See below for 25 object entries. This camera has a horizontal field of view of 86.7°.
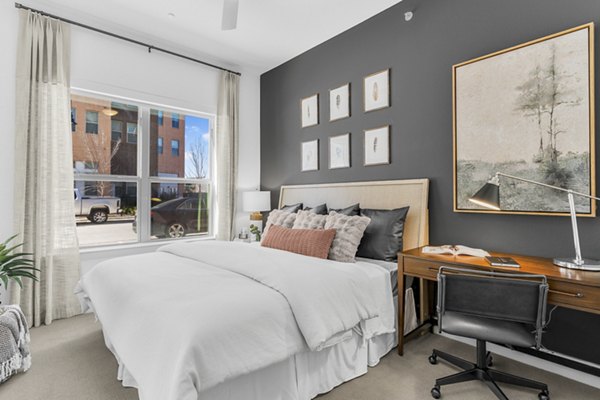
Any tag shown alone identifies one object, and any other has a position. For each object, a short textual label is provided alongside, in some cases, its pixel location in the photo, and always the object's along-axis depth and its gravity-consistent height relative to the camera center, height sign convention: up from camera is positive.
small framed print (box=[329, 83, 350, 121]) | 3.56 +1.14
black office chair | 1.64 -0.60
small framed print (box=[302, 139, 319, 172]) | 3.96 +0.58
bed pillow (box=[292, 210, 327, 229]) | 2.90 -0.18
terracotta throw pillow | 2.56 -0.33
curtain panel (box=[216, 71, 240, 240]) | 4.32 +0.62
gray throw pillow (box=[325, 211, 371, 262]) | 2.58 -0.28
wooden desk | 1.60 -0.43
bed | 1.38 -0.62
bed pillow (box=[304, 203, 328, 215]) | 3.44 -0.09
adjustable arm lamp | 1.82 -0.03
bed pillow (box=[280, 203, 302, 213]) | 3.67 -0.08
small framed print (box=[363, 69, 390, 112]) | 3.17 +1.14
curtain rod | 3.01 +1.80
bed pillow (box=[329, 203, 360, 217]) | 3.11 -0.09
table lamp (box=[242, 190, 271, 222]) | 4.32 -0.01
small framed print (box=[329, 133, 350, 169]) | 3.58 +0.58
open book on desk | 2.24 -0.36
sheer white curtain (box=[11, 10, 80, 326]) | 2.91 +0.30
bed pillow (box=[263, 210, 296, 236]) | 3.21 -0.18
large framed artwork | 2.04 +0.57
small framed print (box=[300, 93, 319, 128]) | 3.95 +1.16
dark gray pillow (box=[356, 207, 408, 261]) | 2.71 -0.30
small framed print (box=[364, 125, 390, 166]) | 3.19 +0.57
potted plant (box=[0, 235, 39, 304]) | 2.42 -0.54
